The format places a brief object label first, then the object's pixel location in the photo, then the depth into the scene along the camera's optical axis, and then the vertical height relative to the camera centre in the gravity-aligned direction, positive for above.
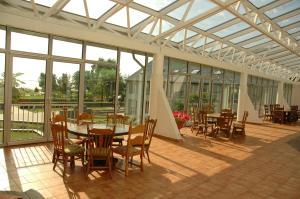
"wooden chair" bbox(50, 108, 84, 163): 5.19 -0.62
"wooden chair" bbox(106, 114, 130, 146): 6.15 -0.62
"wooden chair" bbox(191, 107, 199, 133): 9.43 -0.92
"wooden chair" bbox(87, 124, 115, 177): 4.22 -0.95
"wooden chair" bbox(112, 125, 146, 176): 4.55 -1.00
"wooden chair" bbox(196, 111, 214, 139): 8.59 -0.91
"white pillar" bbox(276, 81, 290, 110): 19.08 +0.16
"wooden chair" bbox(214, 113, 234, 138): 8.64 -0.82
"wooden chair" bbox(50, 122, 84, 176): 4.28 -0.98
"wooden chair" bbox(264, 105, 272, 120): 15.31 -0.92
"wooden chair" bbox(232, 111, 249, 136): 9.22 -1.05
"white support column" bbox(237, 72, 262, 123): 13.46 -0.33
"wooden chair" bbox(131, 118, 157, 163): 4.78 -0.82
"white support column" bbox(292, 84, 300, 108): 23.48 +0.44
